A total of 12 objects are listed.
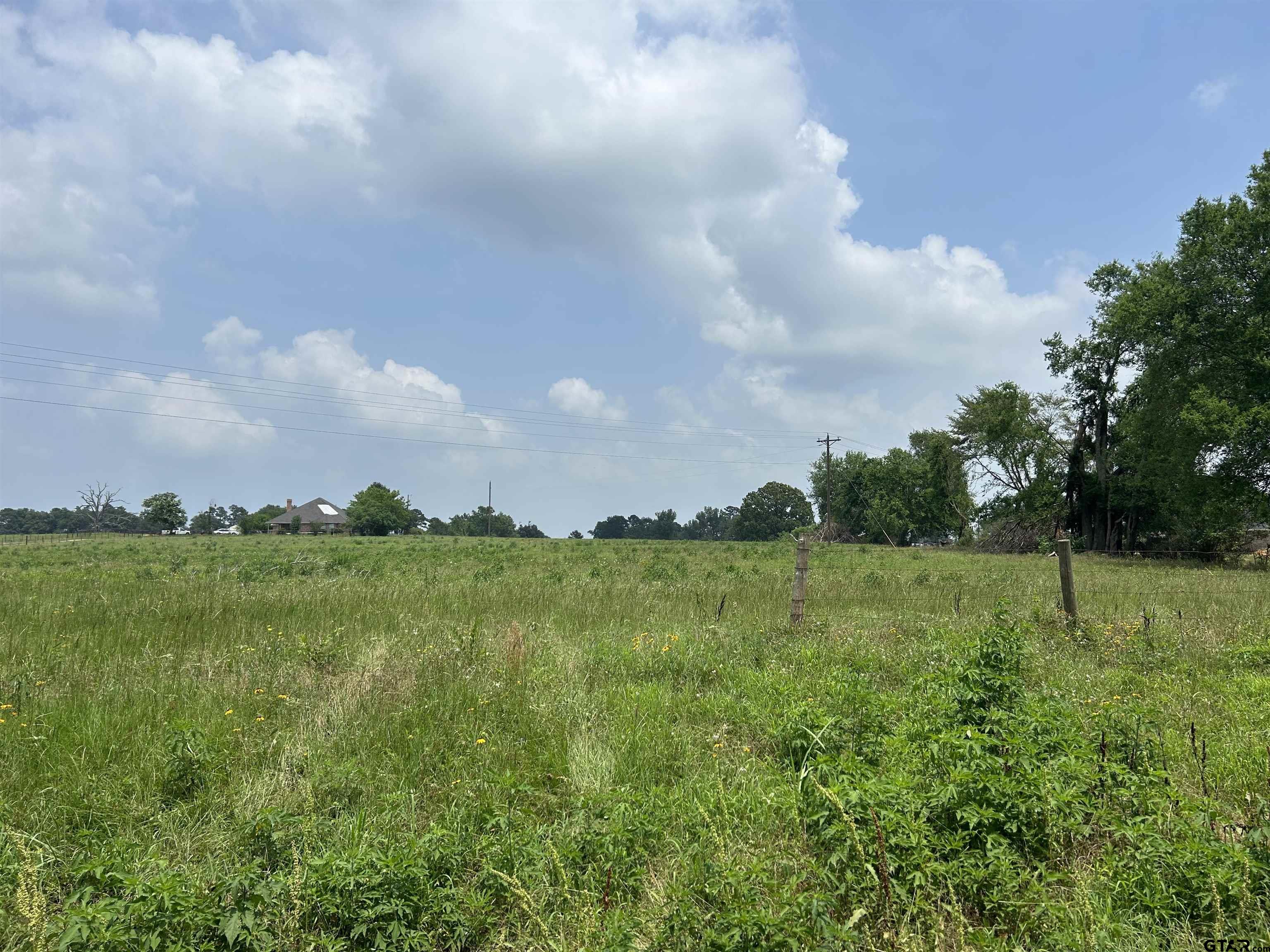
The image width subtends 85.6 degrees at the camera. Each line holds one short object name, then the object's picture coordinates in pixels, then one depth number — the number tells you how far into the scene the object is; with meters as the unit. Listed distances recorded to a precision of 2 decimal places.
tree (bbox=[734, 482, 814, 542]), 125.81
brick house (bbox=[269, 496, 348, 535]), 113.94
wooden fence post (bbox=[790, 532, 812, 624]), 10.33
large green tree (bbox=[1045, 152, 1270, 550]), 29.95
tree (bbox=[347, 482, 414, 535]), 105.06
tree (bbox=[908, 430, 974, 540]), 63.84
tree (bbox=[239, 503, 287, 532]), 118.06
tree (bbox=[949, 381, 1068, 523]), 47.34
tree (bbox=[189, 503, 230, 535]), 138.62
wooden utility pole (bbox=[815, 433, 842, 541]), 53.72
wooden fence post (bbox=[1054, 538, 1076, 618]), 10.30
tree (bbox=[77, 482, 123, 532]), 101.75
